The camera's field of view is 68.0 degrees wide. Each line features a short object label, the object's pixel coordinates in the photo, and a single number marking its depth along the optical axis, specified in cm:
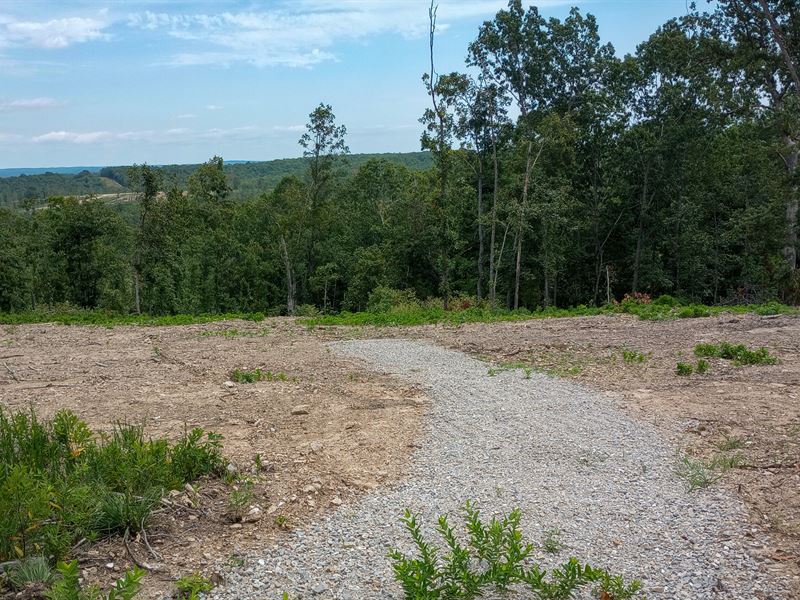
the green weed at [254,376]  889
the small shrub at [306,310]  2188
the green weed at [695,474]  489
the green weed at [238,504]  432
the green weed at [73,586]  286
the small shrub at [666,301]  1623
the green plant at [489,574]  324
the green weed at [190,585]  335
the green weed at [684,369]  869
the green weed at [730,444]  574
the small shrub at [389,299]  2236
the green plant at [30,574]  333
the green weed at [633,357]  977
